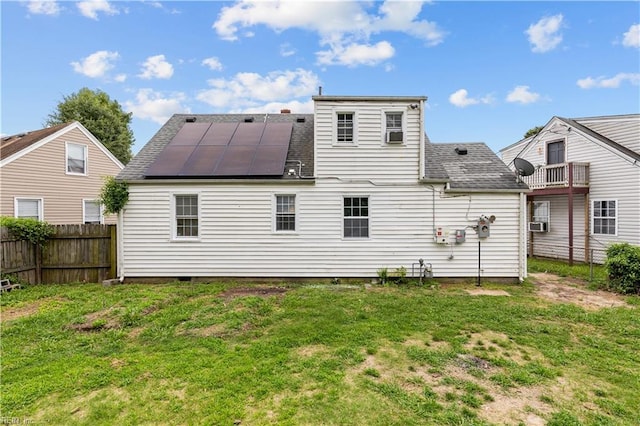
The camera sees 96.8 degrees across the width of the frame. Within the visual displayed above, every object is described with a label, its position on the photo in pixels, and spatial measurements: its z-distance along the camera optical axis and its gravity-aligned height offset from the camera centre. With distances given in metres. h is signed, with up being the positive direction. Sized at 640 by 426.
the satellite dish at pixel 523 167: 8.82 +1.18
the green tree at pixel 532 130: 29.51 +7.86
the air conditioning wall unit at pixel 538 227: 13.30 -1.02
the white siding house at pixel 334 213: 8.35 -0.18
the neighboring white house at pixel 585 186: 10.77 +0.78
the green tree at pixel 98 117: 25.38 +8.44
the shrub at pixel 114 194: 8.13 +0.43
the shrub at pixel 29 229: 7.61 -0.54
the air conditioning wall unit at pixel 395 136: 8.33 +2.07
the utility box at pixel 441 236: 8.29 -0.87
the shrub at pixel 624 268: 7.27 -1.68
